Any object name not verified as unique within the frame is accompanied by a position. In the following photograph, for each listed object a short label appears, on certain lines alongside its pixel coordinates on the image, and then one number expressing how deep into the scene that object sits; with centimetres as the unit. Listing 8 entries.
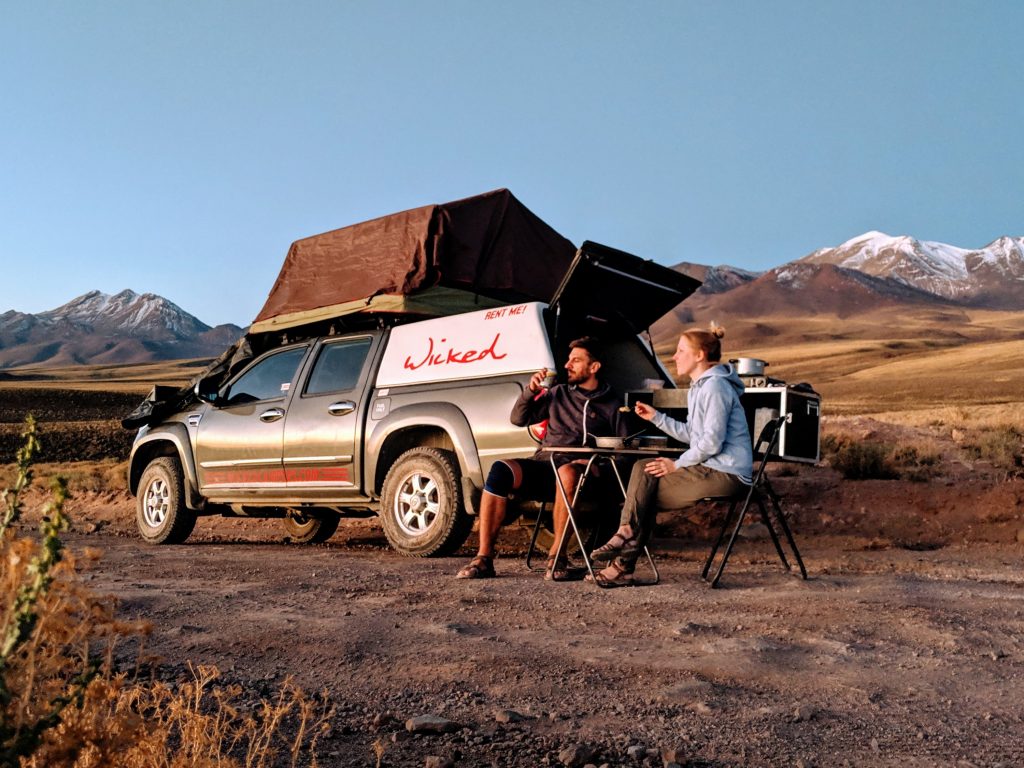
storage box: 642
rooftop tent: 823
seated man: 615
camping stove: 667
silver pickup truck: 674
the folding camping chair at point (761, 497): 561
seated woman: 560
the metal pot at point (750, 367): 686
